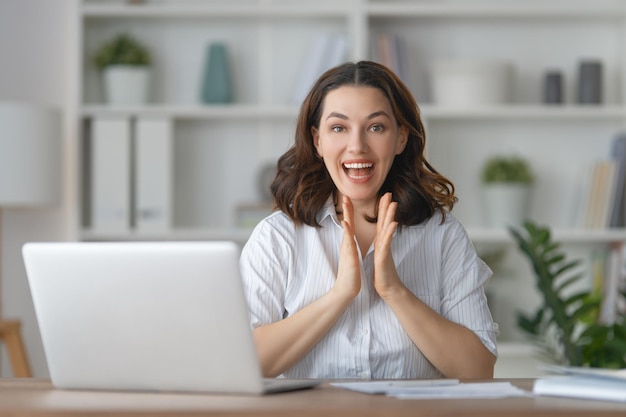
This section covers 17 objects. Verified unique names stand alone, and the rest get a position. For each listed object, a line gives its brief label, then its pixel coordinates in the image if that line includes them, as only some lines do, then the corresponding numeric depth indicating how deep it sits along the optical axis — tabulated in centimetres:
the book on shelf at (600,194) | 406
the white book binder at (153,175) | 398
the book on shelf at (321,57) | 404
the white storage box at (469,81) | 404
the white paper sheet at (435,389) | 137
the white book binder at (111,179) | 397
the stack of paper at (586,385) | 134
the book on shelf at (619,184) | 405
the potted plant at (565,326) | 319
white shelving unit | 407
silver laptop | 136
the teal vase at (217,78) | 404
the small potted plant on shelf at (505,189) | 405
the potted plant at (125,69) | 400
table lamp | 375
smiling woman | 190
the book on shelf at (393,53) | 405
